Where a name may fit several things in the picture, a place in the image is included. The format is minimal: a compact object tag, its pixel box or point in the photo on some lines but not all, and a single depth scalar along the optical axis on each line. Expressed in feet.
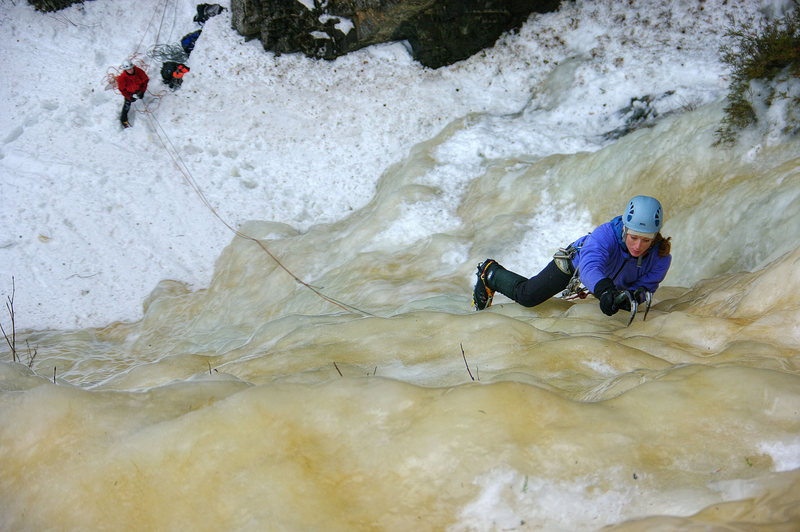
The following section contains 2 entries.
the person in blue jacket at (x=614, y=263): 15.37
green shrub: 20.35
